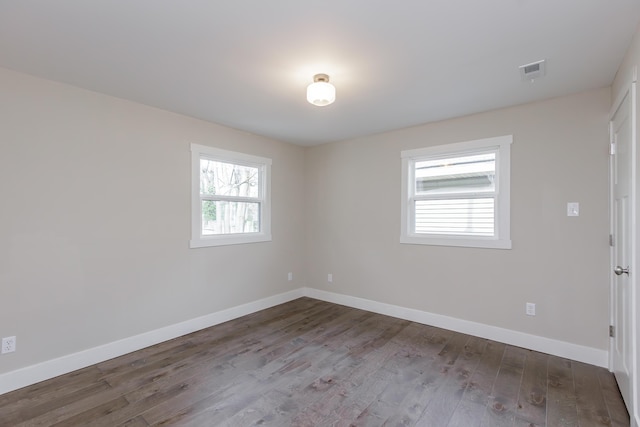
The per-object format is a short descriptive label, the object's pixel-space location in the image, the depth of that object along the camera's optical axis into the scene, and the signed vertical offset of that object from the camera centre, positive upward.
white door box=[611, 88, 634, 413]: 2.05 -0.20
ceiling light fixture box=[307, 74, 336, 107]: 2.35 +0.97
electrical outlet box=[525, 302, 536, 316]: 3.06 -0.94
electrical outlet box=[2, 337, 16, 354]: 2.35 -1.03
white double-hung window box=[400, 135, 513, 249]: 3.28 +0.27
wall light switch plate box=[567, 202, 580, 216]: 2.83 +0.08
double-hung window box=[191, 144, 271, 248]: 3.63 +0.24
